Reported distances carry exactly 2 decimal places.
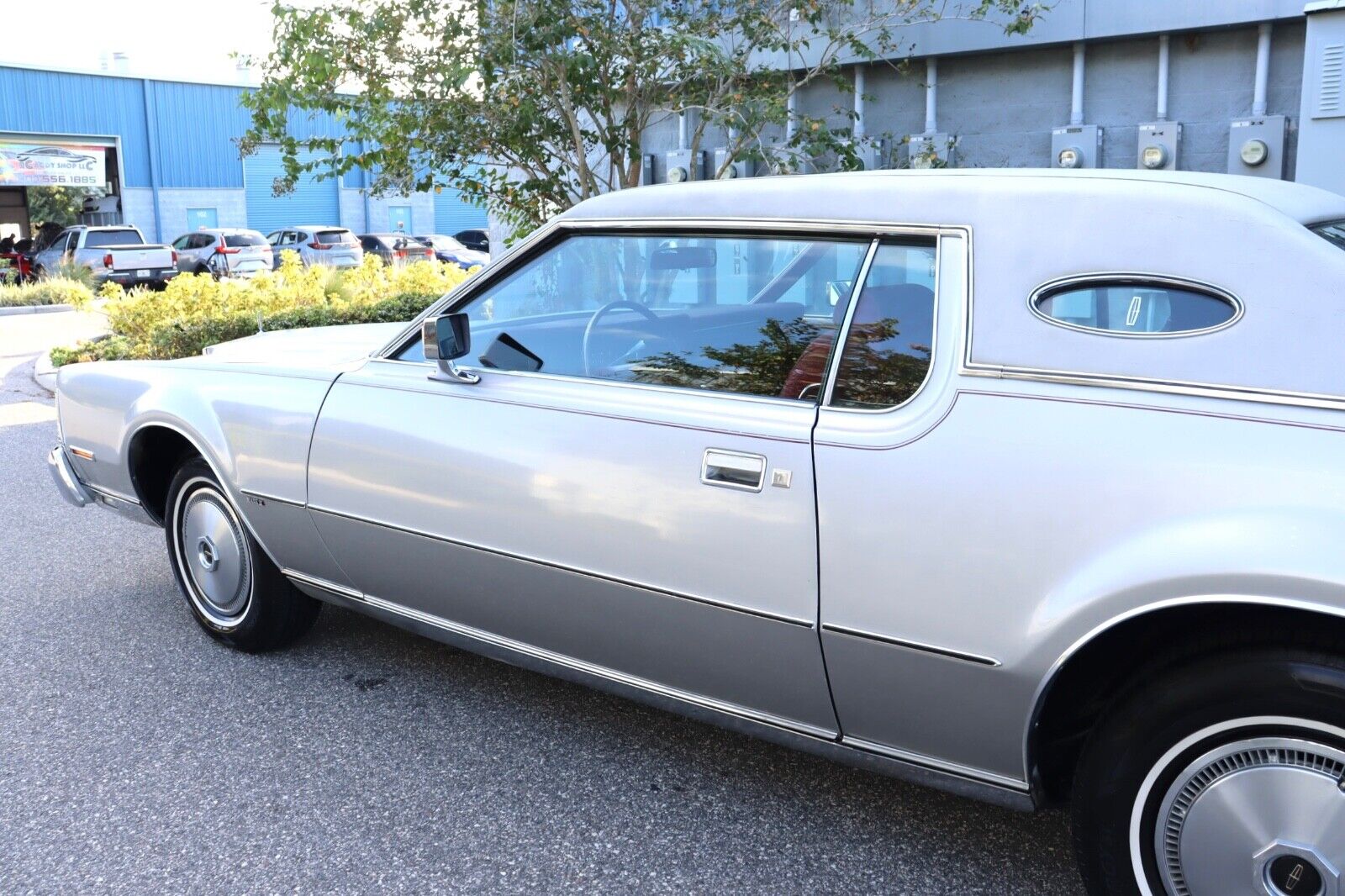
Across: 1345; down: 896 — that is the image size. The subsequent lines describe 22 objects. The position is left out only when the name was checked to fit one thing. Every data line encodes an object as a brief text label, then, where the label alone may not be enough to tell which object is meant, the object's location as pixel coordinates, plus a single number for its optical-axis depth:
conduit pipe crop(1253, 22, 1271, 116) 7.17
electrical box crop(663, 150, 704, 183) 9.14
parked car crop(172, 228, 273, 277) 27.05
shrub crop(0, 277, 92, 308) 21.66
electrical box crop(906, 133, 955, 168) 8.08
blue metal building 36.00
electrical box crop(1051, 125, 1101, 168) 7.78
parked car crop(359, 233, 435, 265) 29.31
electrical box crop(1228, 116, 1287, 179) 7.11
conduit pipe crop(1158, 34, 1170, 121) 7.52
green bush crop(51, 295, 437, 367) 11.92
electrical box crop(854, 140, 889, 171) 8.63
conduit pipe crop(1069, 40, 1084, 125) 7.87
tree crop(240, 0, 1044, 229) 7.62
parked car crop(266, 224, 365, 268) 27.84
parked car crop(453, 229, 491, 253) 35.50
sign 35.94
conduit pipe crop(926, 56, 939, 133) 8.52
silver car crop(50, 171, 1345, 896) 2.13
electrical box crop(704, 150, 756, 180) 8.91
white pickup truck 24.84
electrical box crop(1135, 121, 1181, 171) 7.48
